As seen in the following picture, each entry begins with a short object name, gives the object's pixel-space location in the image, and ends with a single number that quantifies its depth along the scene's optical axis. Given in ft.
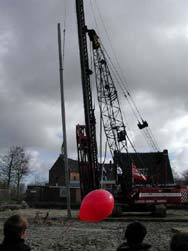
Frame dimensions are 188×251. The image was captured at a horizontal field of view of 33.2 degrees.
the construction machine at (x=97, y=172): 66.86
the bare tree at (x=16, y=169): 168.77
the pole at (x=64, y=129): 58.76
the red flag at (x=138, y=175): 71.62
